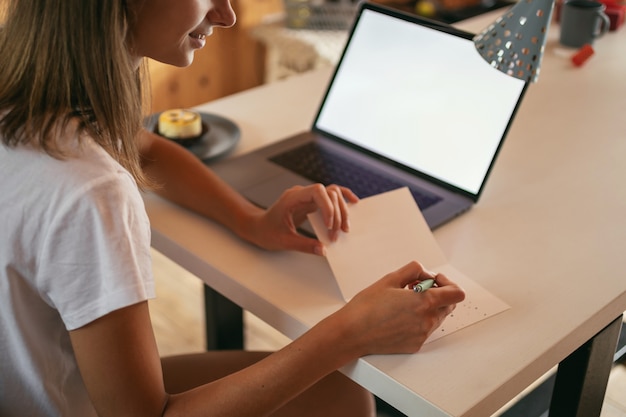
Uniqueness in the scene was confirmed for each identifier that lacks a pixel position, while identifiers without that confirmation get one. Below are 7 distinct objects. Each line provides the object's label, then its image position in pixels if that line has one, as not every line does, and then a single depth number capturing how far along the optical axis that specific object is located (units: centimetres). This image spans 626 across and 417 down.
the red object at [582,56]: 185
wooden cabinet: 315
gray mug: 190
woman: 83
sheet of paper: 104
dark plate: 138
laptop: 129
